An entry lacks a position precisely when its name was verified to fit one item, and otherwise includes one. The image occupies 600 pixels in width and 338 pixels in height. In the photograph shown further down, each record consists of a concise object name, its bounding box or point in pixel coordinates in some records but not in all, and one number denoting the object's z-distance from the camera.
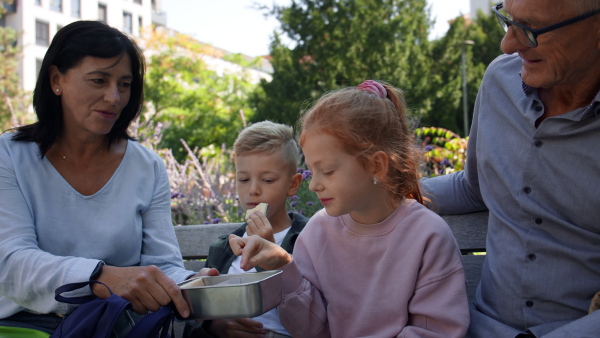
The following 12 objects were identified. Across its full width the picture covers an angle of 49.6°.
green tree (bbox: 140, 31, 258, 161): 23.16
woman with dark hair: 2.52
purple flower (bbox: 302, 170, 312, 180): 3.62
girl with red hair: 2.13
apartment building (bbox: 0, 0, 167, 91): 39.47
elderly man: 1.99
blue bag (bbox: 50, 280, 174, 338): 2.00
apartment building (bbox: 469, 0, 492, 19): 43.25
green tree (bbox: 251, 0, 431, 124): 19.56
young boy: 2.75
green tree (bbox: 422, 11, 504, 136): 21.08
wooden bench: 2.67
